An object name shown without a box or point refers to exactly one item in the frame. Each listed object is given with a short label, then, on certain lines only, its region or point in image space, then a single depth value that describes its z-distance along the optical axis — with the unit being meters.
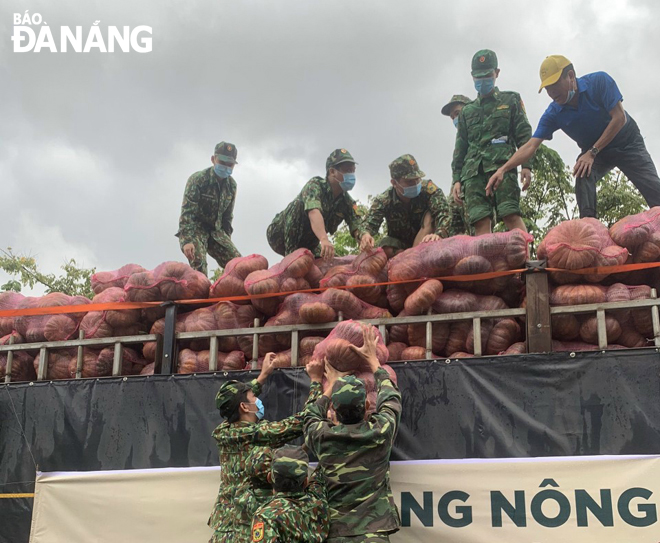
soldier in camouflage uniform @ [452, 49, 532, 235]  6.29
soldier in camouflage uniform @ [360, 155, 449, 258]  5.94
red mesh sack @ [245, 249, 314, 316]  5.36
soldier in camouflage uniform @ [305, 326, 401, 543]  3.68
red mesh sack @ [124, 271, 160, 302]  5.68
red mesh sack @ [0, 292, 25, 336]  6.14
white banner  4.04
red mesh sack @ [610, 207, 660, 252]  4.61
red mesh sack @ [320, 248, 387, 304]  5.19
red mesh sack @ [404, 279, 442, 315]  4.82
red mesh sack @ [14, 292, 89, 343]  5.91
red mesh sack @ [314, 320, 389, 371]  4.45
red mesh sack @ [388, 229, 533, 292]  4.77
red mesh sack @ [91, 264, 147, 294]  6.06
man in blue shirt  5.55
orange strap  4.57
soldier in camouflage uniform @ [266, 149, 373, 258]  6.03
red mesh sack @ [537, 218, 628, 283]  4.56
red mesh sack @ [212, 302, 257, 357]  5.45
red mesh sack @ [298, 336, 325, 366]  5.05
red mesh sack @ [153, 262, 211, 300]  5.63
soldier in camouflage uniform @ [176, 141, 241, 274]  7.16
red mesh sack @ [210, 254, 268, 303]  5.60
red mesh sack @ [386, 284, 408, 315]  5.11
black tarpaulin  4.19
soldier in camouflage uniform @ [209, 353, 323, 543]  4.25
